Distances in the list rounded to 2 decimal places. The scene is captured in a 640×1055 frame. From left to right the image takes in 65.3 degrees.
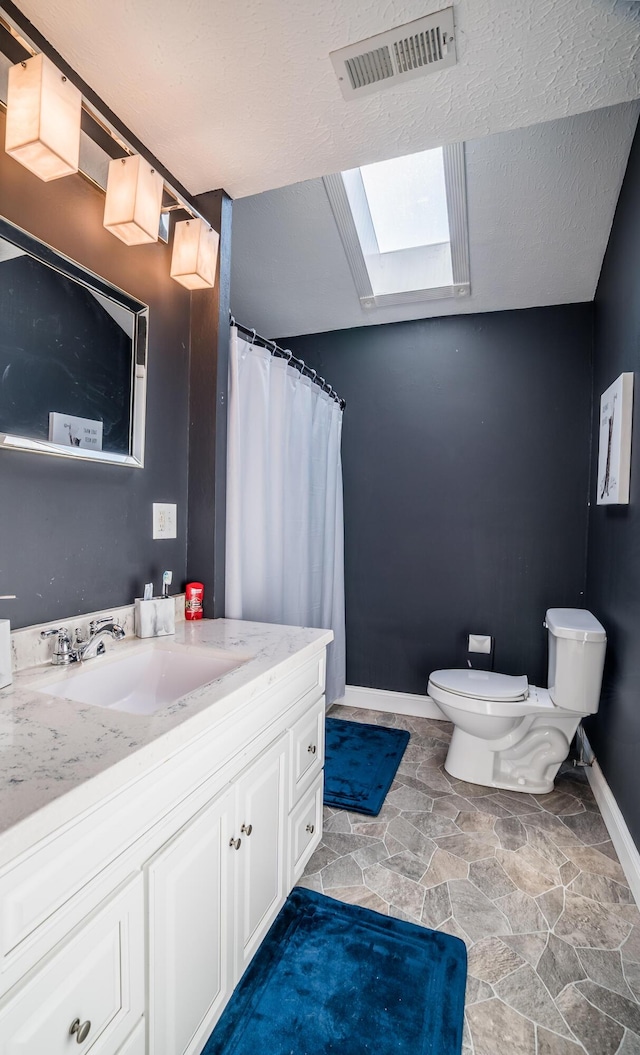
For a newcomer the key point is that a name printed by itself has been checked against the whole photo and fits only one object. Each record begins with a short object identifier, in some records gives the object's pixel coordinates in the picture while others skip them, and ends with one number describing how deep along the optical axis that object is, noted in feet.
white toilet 6.47
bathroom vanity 2.05
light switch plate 5.38
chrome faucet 3.90
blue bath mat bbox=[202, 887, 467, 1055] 3.55
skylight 7.31
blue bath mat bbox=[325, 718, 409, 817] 6.57
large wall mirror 3.69
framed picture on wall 5.73
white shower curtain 6.17
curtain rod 6.25
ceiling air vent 3.78
